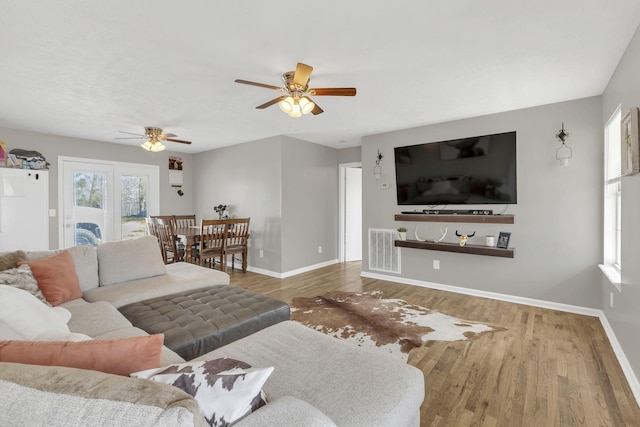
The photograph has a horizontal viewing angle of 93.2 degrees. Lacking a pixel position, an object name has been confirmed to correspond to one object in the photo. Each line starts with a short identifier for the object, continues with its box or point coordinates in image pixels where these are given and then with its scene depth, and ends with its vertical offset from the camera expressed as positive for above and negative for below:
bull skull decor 3.93 -0.34
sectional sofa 0.60 -0.52
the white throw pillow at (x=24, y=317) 1.26 -0.49
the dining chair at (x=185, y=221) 6.13 -0.19
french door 5.12 +0.23
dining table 4.73 -0.44
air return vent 4.71 -0.62
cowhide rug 2.66 -1.11
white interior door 6.33 -0.07
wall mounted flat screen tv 3.73 +0.55
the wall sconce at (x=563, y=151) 3.35 +0.69
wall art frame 1.94 +0.46
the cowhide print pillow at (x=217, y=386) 0.81 -0.48
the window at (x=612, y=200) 2.87 +0.12
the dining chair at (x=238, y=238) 5.07 -0.45
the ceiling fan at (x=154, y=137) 4.39 +1.09
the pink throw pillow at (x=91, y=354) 0.82 -0.40
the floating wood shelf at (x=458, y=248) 3.61 -0.46
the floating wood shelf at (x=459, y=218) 3.70 -0.08
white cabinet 4.30 +0.04
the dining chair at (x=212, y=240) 4.70 -0.45
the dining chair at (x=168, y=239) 4.82 -0.44
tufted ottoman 1.81 -0.72
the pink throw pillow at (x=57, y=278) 2.15 -0.49
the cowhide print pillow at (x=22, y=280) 1.95 -0.45
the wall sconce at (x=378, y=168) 4.83 +0.70
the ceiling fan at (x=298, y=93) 2.47 +0.99
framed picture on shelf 3.68 -0.34
